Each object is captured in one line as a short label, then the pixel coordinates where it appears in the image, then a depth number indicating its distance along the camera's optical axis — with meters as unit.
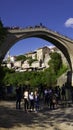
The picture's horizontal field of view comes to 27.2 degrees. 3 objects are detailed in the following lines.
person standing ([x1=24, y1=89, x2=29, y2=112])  8.96
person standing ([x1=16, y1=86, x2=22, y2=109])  9.55
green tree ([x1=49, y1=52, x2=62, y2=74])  32.07
